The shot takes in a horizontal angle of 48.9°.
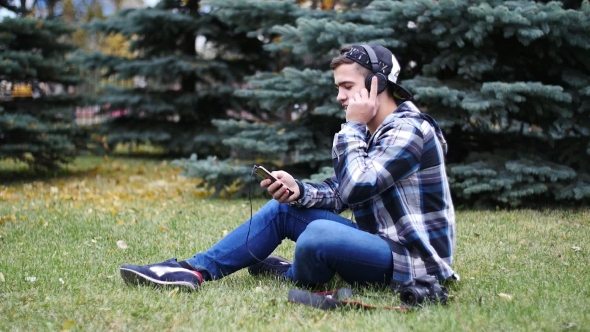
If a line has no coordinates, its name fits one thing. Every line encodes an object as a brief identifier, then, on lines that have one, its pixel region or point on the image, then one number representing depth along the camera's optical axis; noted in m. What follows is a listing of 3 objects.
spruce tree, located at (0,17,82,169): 8.71
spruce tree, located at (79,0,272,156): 11.55
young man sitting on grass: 3.11
